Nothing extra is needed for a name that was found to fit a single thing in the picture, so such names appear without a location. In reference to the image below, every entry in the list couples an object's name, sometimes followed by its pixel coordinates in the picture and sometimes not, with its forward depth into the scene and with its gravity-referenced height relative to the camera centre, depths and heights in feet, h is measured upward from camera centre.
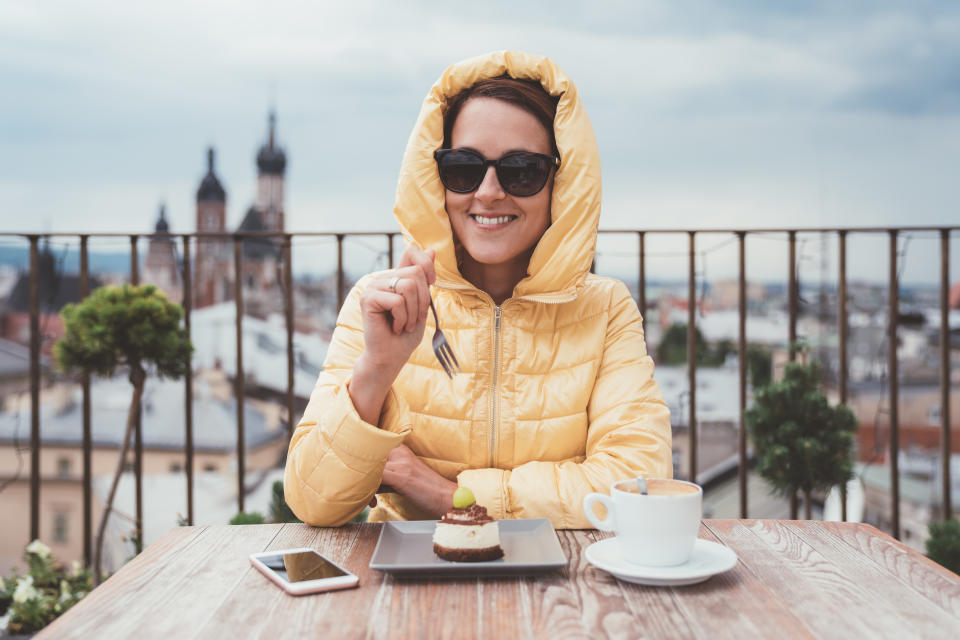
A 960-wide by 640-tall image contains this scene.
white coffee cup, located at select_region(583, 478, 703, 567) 2.54 -0.71
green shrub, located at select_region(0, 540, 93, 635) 7.11 -2.83
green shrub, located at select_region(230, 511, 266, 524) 6.96 -1.89
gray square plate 2.55 -0.88
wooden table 2.14 -0.91
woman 3.95 -0.05
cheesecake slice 2.72 -0.82
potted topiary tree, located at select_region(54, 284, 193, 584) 7.21 -0.11
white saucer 2.46 -0.86
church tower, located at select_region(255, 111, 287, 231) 138.41 +30.73
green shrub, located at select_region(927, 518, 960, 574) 6.86 -2.09
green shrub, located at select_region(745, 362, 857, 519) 7.11 -1.06
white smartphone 2.44 -0.89
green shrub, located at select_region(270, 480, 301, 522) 6.51 -1.70
